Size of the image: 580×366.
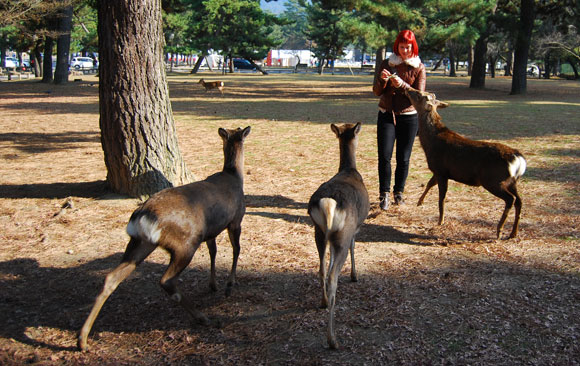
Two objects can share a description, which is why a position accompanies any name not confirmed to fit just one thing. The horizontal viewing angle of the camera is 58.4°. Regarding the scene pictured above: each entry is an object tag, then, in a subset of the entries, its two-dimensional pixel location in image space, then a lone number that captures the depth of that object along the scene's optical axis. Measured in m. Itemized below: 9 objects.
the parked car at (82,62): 65.81
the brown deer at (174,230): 3.45
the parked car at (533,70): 57.33
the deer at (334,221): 3.47
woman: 6.21
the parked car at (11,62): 66.89
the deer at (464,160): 5.11
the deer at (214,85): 25.20
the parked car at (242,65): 67.00
